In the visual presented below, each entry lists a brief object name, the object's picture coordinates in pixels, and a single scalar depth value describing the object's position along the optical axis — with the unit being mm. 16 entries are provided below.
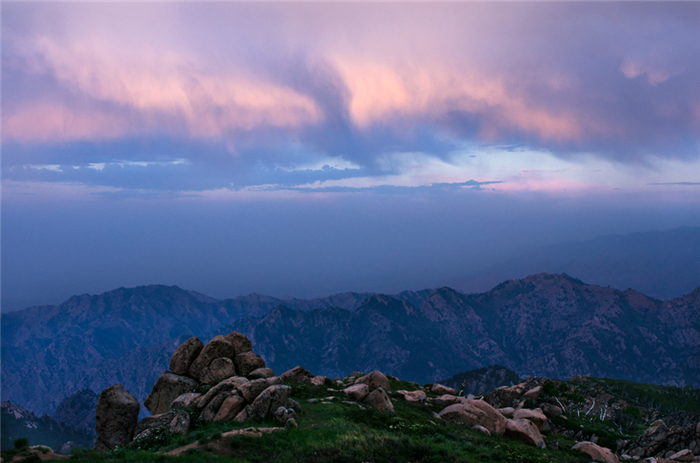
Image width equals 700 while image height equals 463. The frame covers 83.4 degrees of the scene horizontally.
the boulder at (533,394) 97438
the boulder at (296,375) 69688
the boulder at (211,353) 66000
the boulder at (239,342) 72819
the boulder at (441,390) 86000
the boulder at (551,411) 84938
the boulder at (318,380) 68050
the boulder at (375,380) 74062
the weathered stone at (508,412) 70606
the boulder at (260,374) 63344
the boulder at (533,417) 67562
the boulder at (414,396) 66944
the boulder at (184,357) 66938
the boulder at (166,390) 61844
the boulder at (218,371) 64062
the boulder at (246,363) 67562
